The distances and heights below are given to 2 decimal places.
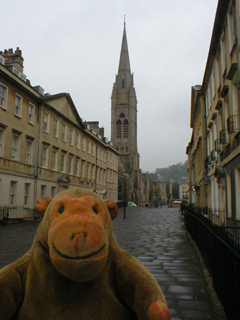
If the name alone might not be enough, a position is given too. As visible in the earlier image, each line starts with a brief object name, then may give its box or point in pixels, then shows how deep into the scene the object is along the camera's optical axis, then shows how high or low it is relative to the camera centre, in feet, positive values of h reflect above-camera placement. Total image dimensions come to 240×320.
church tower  277.85 +71.88
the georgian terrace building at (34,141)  76.33 +17.62
